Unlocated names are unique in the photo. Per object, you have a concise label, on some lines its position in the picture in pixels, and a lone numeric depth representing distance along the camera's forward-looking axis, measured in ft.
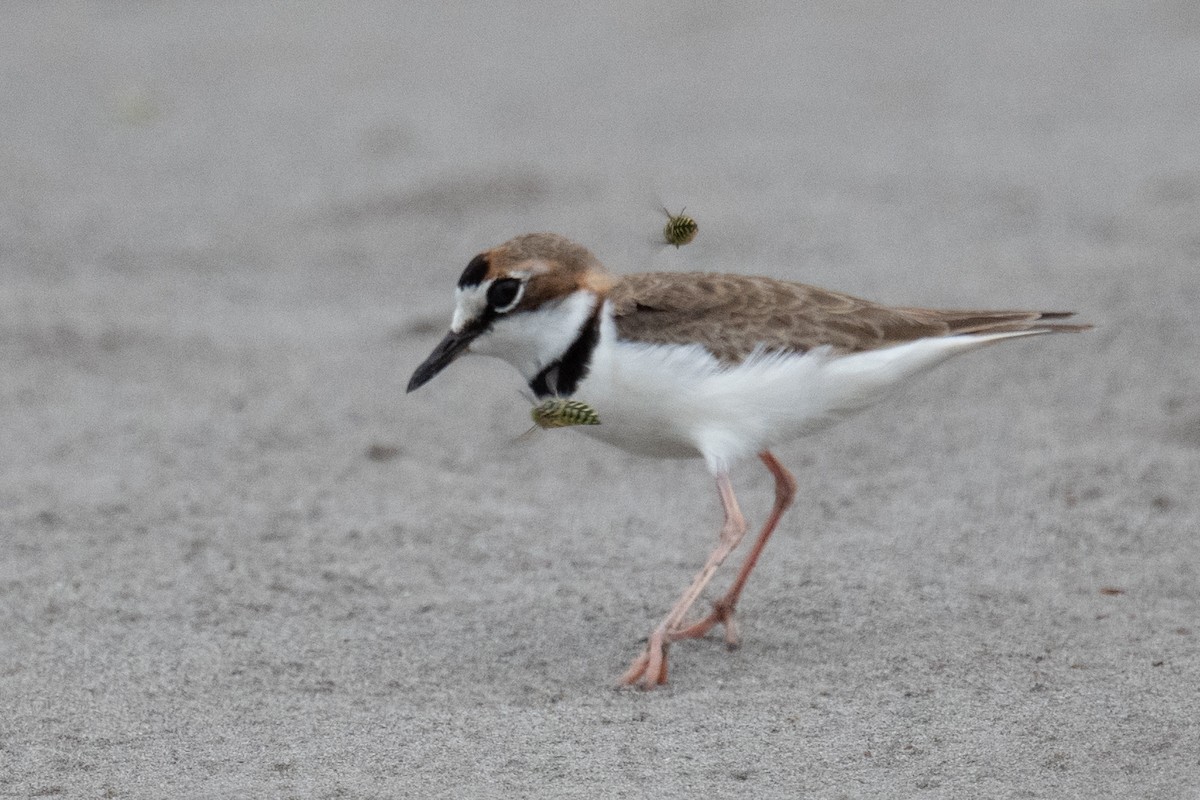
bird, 27.25
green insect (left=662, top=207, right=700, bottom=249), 28.27
